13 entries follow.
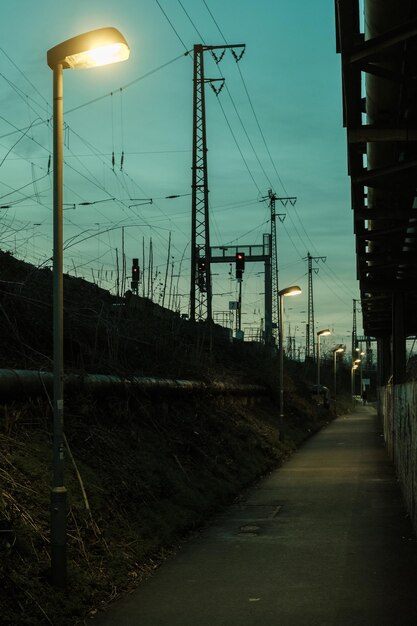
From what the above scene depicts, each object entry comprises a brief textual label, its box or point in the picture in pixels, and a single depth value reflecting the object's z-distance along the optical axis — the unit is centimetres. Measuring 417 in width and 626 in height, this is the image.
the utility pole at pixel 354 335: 11186
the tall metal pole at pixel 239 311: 5807
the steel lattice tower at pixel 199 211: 3222
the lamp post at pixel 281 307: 3050
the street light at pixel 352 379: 9942
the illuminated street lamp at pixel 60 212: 765
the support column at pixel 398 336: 2869
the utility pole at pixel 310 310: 8862
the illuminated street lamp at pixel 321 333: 6036
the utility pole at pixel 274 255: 6146
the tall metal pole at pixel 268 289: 5713
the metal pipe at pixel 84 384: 1090
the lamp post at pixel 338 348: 7781
